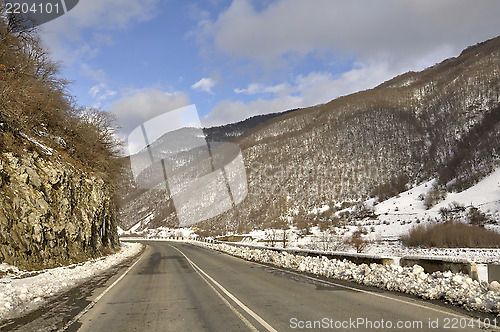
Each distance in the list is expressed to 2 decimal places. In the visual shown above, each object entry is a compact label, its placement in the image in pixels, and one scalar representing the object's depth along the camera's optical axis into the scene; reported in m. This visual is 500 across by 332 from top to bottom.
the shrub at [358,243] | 37.35
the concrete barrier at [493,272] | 7.39
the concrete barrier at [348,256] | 11.05
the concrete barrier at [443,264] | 8.08
